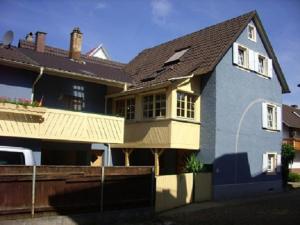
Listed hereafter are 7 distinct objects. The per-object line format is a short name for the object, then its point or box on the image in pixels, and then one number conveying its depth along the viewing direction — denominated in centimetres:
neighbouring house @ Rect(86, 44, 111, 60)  2884
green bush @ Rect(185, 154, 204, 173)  1379
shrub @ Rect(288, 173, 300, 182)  2210
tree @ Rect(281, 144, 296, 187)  1883
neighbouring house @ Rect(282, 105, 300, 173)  2673
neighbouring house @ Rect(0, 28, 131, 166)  1120
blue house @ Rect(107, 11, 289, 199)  1416
